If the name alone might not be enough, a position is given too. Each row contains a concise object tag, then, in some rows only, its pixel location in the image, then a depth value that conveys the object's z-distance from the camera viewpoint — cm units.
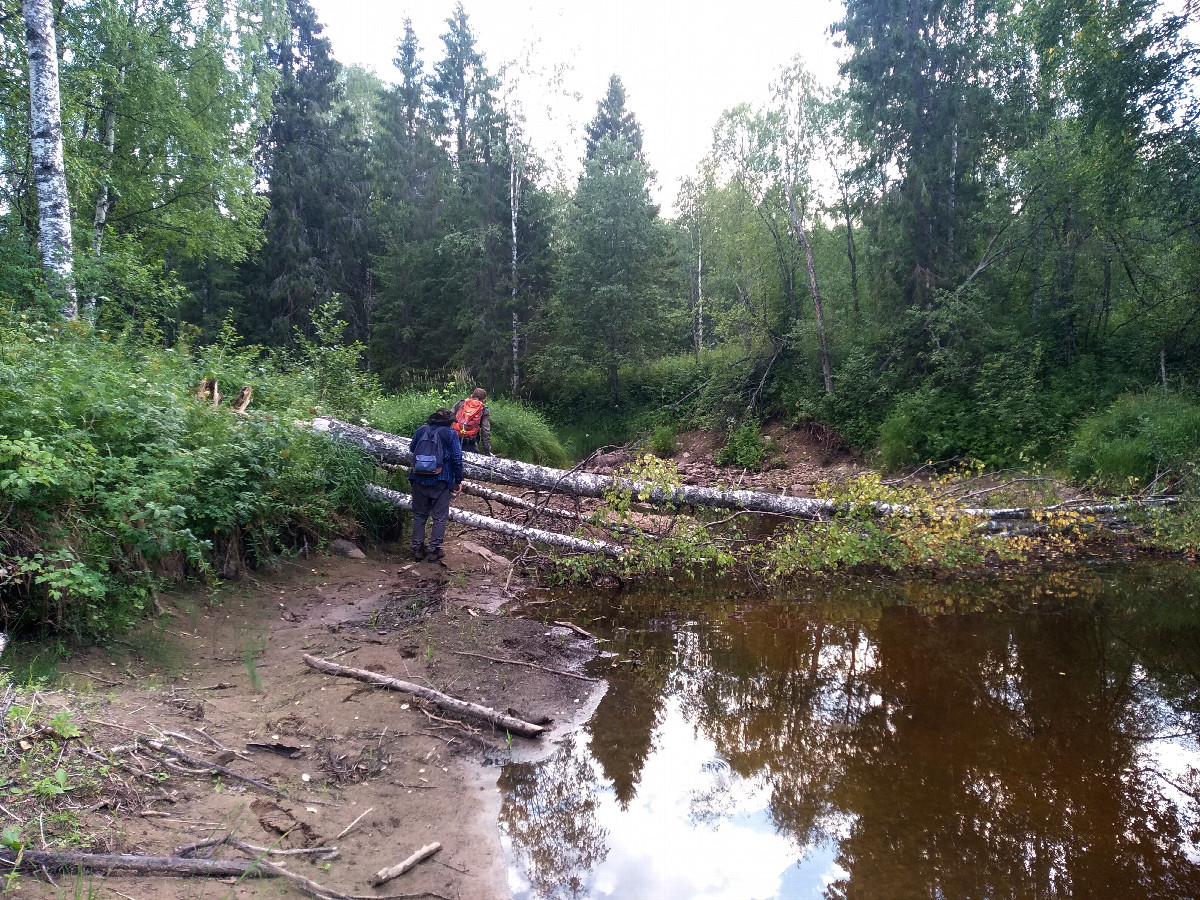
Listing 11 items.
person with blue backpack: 762
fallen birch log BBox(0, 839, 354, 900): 235
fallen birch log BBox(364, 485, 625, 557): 809
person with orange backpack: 1034
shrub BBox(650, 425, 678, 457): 2212
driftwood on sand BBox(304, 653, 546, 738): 438
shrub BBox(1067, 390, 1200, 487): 1096
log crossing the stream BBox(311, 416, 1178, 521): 834
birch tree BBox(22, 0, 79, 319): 875
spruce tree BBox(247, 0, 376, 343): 2525
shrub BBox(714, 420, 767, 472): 1950
